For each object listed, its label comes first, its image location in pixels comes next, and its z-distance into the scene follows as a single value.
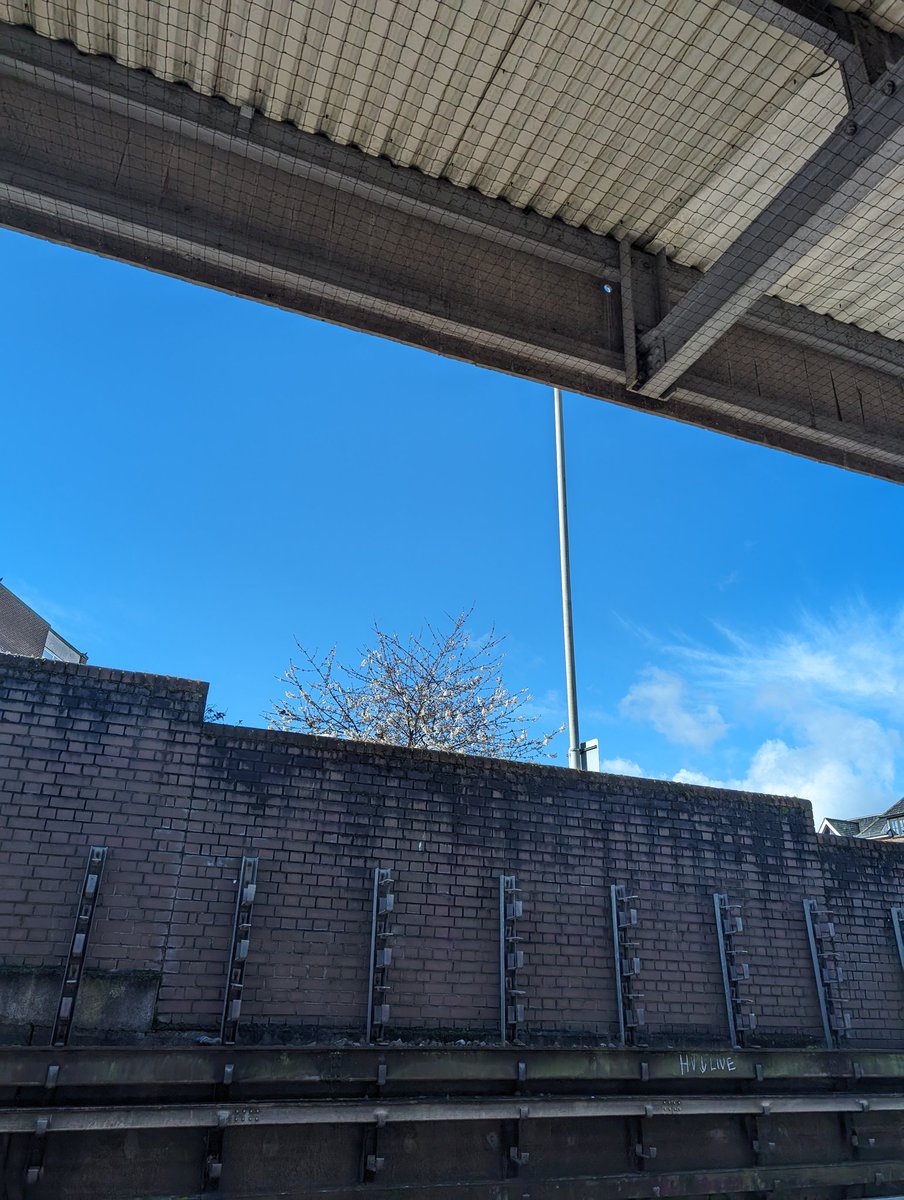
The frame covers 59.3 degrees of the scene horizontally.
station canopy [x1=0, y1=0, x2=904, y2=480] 4.66
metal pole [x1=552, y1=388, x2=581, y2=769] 11.76
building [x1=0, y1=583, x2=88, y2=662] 26.36
